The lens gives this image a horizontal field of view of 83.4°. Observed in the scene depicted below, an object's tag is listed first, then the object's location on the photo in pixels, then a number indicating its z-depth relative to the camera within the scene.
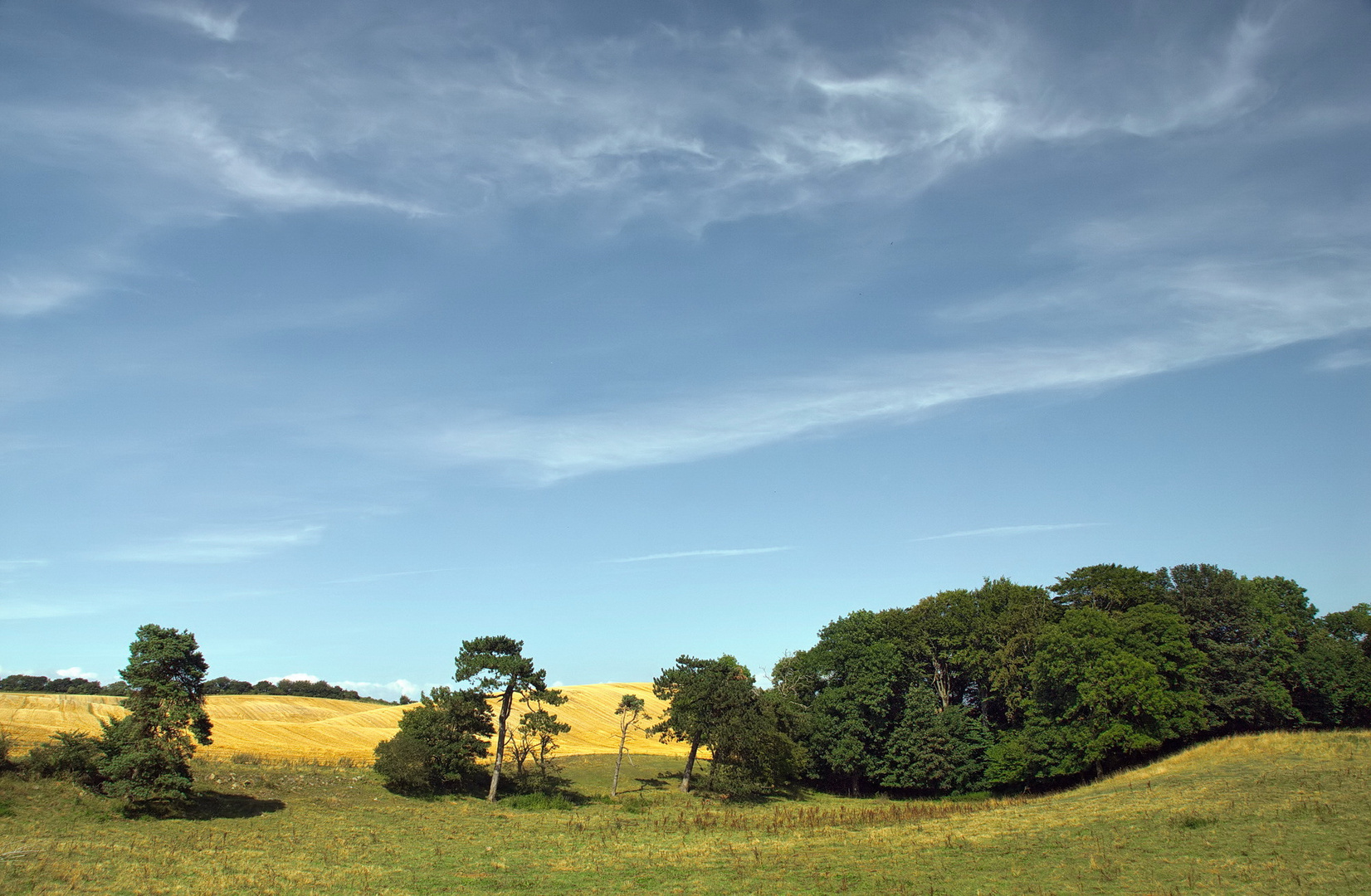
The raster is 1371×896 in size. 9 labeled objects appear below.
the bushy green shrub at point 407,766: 51.97
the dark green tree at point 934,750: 63.41
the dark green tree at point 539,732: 55.22
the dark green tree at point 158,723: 37.66
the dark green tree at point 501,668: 56.56
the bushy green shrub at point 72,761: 39.00
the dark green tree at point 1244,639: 61.66
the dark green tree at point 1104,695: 55.50
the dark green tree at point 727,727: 60.69
